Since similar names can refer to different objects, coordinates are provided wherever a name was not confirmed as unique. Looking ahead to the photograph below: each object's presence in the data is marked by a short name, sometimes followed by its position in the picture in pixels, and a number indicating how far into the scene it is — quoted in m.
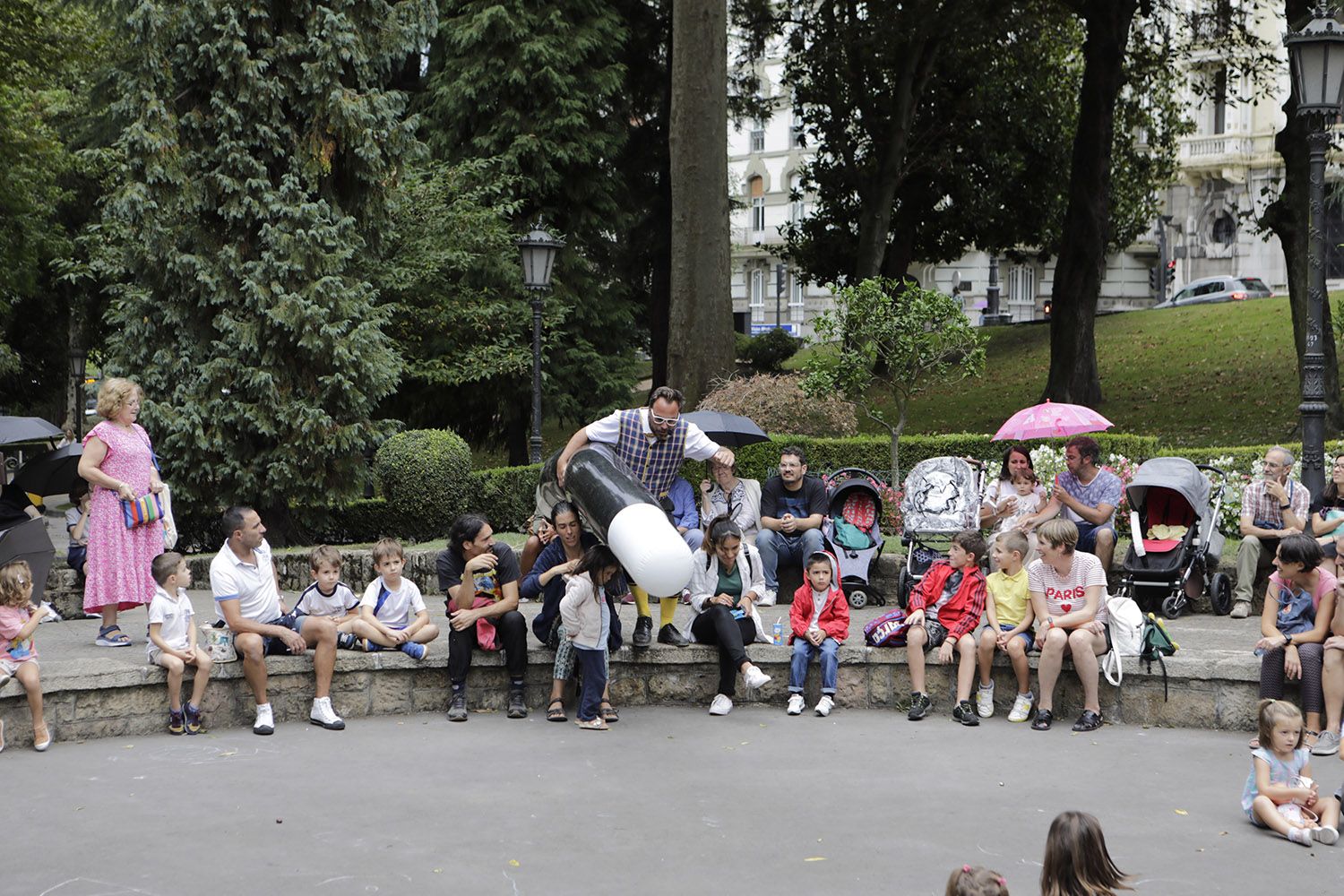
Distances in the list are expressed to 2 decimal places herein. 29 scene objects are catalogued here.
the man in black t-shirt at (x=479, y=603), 9.36
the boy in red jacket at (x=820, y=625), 9.45
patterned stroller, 11.93
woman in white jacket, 9.50
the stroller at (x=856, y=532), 11.98
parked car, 47.34
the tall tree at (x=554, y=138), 25.69
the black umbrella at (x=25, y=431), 11.72
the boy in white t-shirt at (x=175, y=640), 8.74
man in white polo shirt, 8.93
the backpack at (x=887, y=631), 9.55
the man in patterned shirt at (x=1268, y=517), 10.77
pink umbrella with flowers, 11.93
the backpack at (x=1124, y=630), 9.02
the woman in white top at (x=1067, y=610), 8.89
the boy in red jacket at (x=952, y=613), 9.22
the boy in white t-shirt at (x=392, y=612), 9.41
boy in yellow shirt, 9.09
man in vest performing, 9.98
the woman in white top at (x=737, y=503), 11.86
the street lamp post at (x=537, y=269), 17.66
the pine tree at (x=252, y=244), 15.27
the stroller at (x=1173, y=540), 11.17
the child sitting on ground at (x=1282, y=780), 6.71
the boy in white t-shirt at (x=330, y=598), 9.30
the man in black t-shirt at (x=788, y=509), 11.64
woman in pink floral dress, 10.05
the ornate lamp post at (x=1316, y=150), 10.47
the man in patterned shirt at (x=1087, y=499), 10.91
